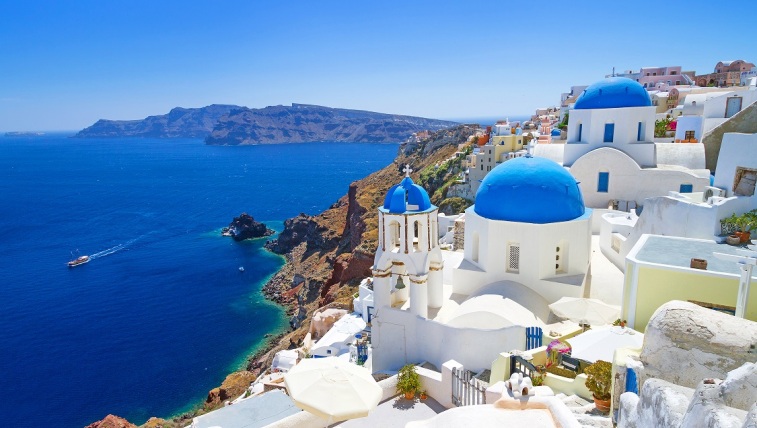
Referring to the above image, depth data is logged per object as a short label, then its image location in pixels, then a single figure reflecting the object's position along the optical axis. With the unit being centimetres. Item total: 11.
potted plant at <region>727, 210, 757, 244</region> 1395
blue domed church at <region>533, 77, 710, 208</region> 2325
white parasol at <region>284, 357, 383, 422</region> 830
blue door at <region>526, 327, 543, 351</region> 1295
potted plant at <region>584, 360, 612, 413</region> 840
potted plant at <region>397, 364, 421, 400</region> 1169
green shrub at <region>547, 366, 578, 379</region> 1057
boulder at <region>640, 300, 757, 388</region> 552
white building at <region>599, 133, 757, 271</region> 1485
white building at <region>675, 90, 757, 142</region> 2291
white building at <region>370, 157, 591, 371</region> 1539
